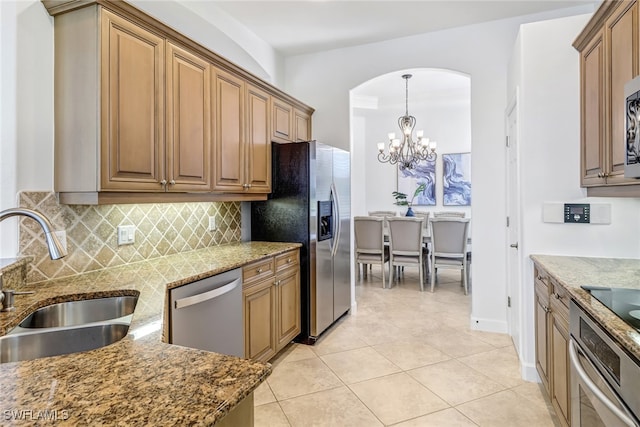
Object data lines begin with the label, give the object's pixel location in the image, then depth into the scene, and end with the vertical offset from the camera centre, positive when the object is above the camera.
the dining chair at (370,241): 5.02 -0.42
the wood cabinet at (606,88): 1.68 +0.64
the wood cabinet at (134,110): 1.80 +0.59
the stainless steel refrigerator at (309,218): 3.07 -0.05
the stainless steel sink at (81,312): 1.48 -0.43
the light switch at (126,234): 2.24 -0.13
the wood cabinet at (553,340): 1.74 -0.72
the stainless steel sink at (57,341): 1.21 -0.46
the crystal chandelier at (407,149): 5.49 +1.05
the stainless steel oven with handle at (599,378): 1.07 -0.58
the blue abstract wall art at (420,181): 6.71 +0.57
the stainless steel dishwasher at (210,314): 1.86 -0.58
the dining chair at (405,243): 4.86 -0.44
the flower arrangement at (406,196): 6.63 +0.28
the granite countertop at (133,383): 0.69 -0.38
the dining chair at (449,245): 4.71 -0.46
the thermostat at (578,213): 2.34 -0.02
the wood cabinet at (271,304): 2.47 -0.70
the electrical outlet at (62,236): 1.91 -0.12
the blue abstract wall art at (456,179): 6.47 +0.57
